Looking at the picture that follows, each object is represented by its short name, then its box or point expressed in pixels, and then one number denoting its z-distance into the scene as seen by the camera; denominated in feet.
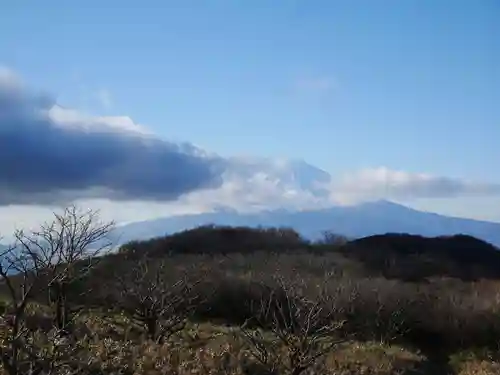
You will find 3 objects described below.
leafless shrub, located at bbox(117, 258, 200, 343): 65.31
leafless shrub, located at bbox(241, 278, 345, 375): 47.93
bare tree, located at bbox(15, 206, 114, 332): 51.32
